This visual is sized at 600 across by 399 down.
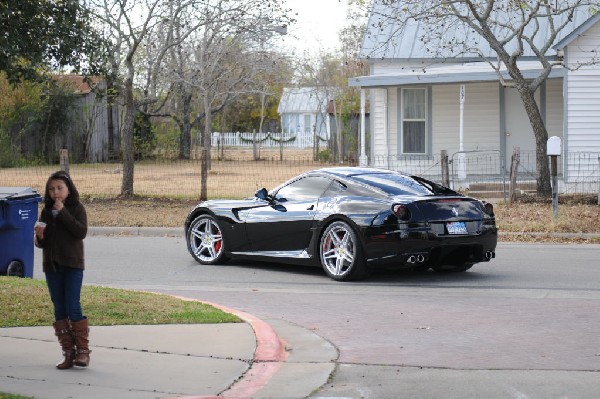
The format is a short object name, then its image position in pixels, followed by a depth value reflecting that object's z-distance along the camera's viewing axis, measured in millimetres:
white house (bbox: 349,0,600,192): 25734
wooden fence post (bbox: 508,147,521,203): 22766
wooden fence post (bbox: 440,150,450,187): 23141
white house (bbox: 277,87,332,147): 78312
